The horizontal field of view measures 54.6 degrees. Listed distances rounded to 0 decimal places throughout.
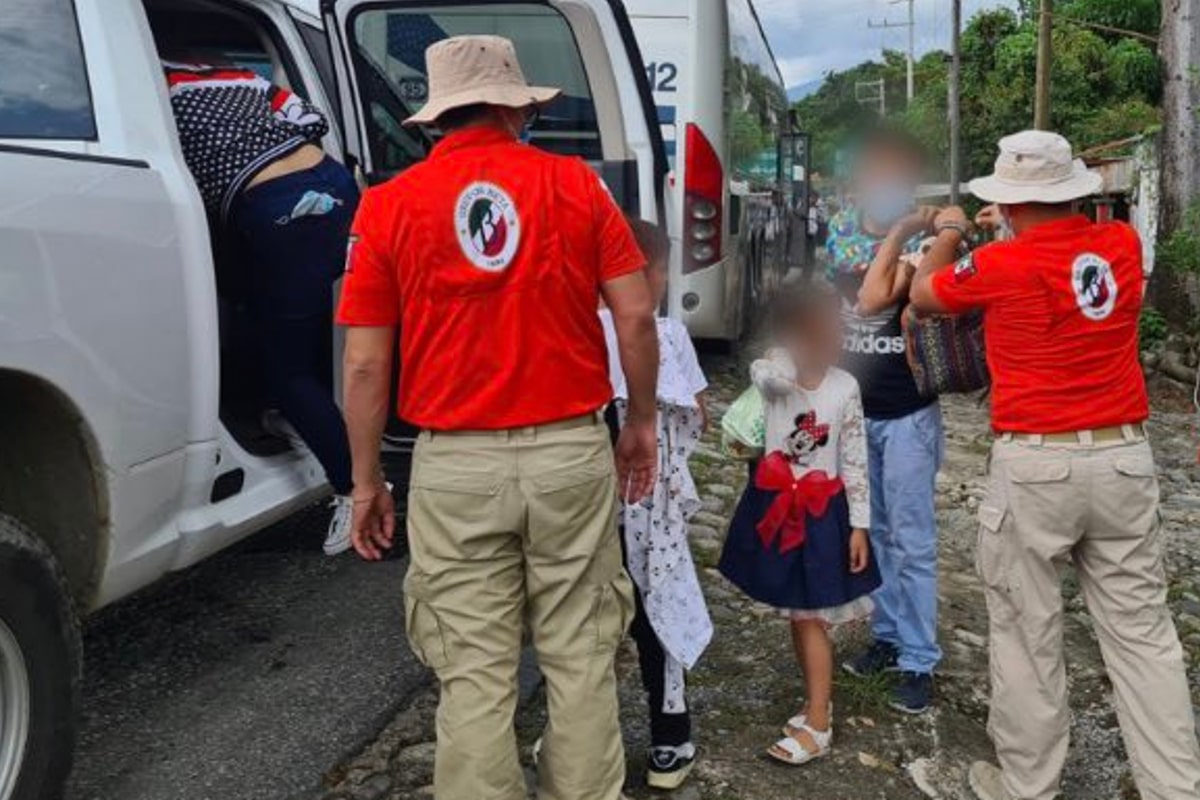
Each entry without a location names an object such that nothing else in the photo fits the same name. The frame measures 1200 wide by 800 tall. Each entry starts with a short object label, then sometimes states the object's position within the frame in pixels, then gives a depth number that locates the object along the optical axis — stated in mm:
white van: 2381
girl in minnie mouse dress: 3256
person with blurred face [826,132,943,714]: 3602
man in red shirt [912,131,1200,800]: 2898
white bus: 6980
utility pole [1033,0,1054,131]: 19109
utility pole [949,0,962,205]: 27498
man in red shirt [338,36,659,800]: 2398
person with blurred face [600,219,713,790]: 2996
